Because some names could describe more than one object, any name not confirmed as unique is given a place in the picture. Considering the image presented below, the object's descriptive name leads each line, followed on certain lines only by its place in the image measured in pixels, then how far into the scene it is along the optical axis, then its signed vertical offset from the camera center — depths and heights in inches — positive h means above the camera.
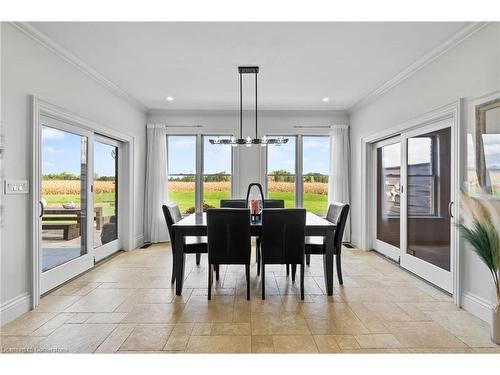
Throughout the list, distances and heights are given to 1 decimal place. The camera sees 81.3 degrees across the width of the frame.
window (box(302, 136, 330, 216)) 227.3 +13.7
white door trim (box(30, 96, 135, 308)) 105.1 +15.7
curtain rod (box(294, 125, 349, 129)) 221.8 +45.5
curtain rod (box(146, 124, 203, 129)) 216.8 +45.1
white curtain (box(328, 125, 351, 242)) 216.2 +15.3
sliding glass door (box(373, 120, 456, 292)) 123.4 -7.0
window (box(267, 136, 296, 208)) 226.5 +10.6
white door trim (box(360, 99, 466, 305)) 107.8 +15.4
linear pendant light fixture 144.6 +22.8
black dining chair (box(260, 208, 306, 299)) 113.2 -20.3
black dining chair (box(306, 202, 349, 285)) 124.6 -24.7
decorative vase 83.7 -41.1
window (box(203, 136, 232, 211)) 227.0 +11.3
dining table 119.0 -20.5
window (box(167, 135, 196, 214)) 227.8 +16.8
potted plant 84.8 -13.8
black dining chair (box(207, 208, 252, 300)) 111.8 -19.8
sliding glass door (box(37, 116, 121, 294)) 120.8 -6.9
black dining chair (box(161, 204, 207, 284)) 126.2 -24.9
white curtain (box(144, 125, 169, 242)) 216.7 +8.5
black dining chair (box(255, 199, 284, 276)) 176.6 -10.3
